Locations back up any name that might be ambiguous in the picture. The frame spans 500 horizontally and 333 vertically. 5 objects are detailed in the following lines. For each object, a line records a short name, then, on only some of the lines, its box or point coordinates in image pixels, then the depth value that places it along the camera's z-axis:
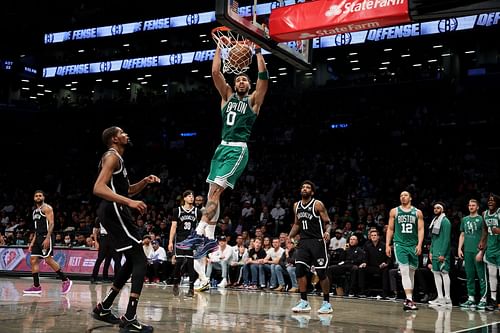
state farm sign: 9.05
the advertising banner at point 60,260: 15.80
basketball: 7.90
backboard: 7.86
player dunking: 7.04
